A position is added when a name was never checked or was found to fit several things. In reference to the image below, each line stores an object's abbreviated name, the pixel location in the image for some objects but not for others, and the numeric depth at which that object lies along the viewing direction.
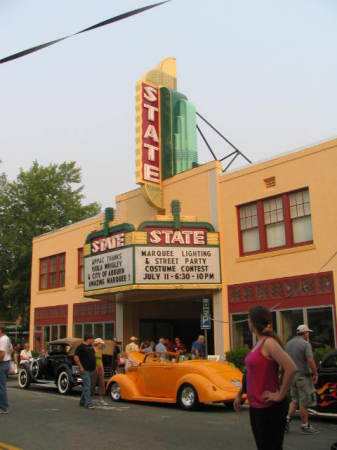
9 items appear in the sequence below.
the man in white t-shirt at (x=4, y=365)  10.74
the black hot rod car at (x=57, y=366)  16.41
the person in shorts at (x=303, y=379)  8.88
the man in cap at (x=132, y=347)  17.75
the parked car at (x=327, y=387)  9.90
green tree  37.81
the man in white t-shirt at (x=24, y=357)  18.94
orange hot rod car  11.62
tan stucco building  16.38
